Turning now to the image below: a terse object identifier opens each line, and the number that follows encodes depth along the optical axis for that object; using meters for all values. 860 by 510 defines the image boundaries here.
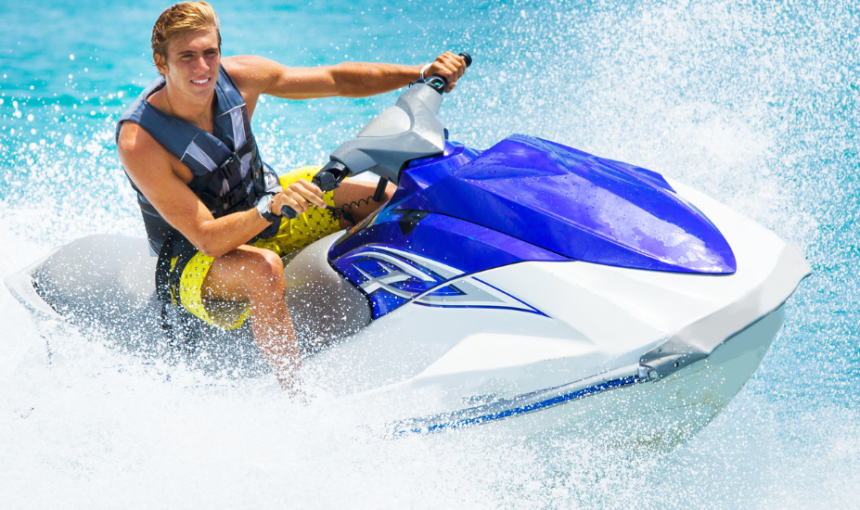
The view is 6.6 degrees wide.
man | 18.78
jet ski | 18.51
